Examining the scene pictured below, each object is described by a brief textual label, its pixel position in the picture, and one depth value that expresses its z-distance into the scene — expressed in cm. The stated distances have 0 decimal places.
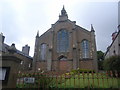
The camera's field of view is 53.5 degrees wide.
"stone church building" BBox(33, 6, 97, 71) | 2792
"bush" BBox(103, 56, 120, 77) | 1152
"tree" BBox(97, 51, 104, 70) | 4750
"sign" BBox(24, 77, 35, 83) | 647
